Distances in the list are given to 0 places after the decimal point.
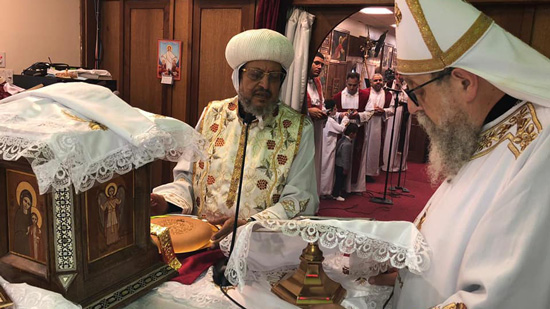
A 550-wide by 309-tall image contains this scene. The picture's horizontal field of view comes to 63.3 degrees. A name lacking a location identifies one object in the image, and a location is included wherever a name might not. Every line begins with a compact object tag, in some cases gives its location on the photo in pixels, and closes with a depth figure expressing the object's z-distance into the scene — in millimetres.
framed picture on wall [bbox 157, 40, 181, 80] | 5047
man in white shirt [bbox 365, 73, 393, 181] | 8312
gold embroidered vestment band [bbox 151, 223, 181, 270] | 1445
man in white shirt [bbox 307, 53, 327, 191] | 5453
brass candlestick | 1249
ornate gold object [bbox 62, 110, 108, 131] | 1152
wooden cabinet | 1113
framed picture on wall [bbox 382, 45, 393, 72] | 11328
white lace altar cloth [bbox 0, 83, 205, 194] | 1035
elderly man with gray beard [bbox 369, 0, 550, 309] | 1050
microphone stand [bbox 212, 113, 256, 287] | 1364
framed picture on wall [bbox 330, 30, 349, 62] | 8672
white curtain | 4227
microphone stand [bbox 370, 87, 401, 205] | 6896
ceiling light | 7973
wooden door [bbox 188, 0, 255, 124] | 4668
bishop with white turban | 2445
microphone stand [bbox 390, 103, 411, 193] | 9164
